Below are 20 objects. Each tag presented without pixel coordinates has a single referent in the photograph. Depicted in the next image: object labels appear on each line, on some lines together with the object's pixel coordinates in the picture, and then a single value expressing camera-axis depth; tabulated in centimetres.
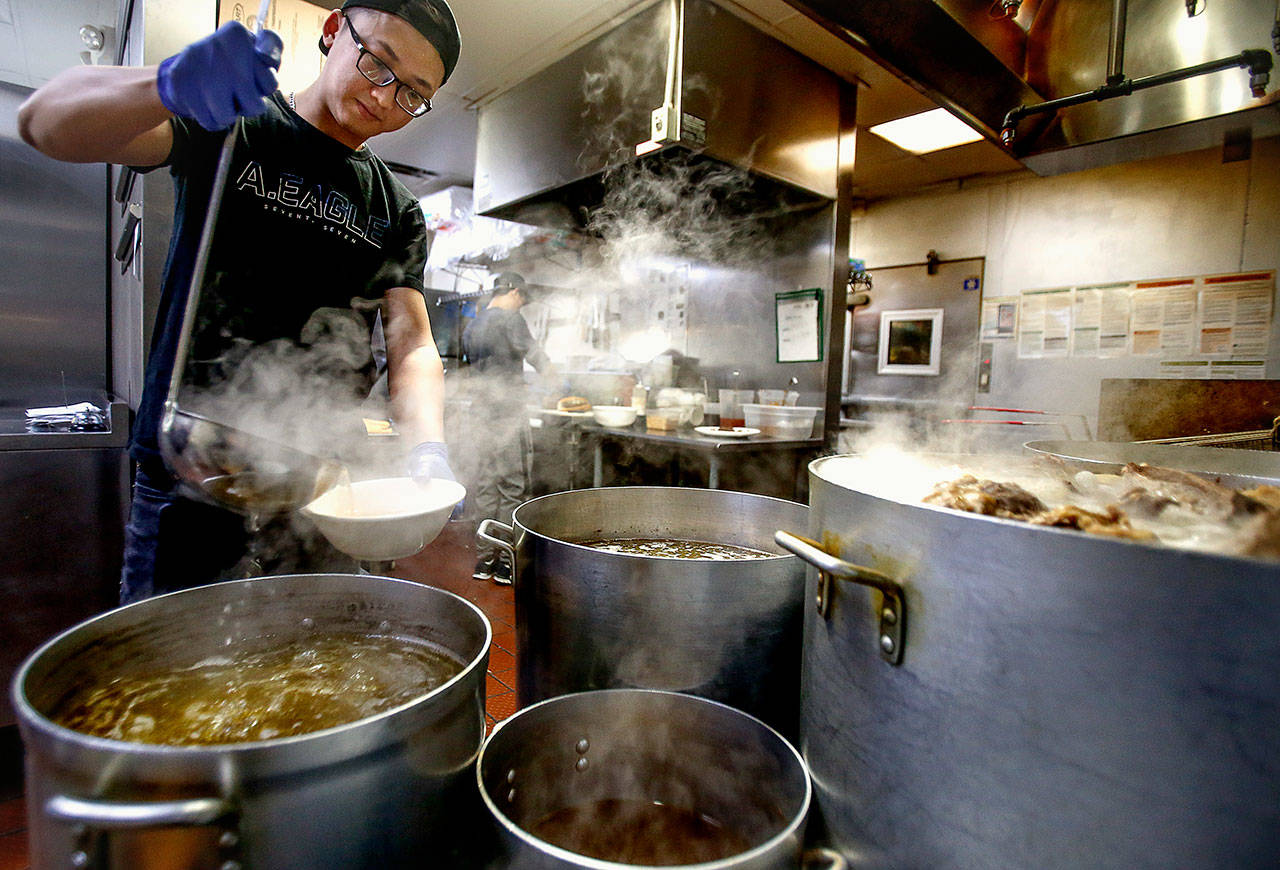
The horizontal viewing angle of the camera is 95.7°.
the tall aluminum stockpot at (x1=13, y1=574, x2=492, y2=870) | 50
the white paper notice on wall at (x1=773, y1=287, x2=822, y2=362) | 383
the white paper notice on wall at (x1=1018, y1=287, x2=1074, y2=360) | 491
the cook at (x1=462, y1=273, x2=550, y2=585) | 459
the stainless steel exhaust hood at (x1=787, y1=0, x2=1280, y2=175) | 149
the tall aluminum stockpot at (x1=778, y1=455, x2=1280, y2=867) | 46
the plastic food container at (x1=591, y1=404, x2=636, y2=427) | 376
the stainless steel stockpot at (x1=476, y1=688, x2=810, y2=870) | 82
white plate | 325
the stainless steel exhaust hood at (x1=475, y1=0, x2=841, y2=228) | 293
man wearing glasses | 115
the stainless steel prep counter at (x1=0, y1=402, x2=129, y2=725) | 196
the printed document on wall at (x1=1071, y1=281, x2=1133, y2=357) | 465
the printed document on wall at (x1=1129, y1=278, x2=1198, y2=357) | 435
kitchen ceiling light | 407
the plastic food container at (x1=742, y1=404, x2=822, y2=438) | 339
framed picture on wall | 559
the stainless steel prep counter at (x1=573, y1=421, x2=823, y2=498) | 296
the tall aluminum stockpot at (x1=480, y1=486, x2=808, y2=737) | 97
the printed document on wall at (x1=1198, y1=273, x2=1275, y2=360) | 408
